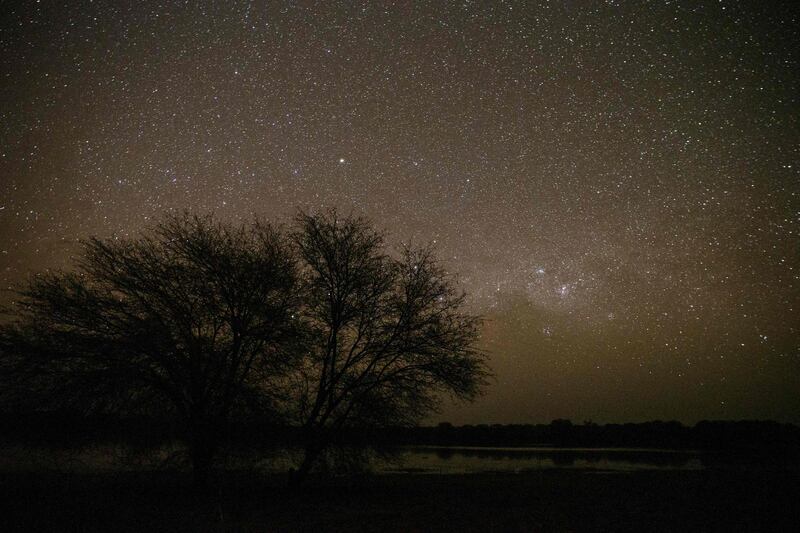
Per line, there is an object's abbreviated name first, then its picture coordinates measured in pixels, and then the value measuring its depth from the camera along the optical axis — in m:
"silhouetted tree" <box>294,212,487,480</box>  15.95
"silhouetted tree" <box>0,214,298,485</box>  12.78
